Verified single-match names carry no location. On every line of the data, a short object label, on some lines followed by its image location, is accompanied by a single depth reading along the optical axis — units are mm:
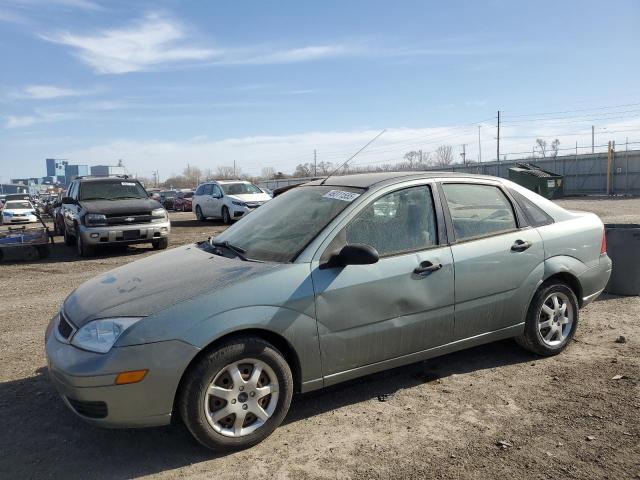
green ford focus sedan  2936
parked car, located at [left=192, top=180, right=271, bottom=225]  19062
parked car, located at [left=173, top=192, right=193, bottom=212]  34912
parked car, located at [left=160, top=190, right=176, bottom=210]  38500
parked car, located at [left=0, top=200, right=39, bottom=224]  24422
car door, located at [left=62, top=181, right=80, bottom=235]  11766
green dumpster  28453
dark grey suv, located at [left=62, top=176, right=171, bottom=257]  11023
